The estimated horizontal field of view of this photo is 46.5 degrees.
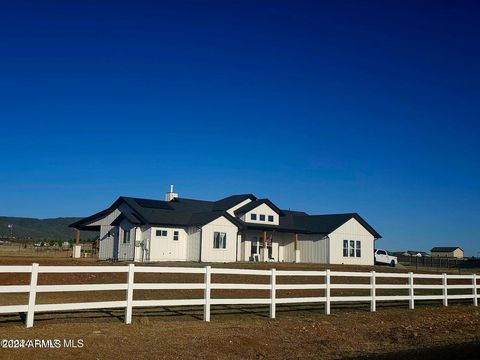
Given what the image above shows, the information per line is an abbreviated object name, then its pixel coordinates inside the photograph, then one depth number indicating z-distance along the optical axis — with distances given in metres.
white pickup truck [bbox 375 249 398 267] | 57.26
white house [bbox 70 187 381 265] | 44.06
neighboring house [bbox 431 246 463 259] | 137.50
